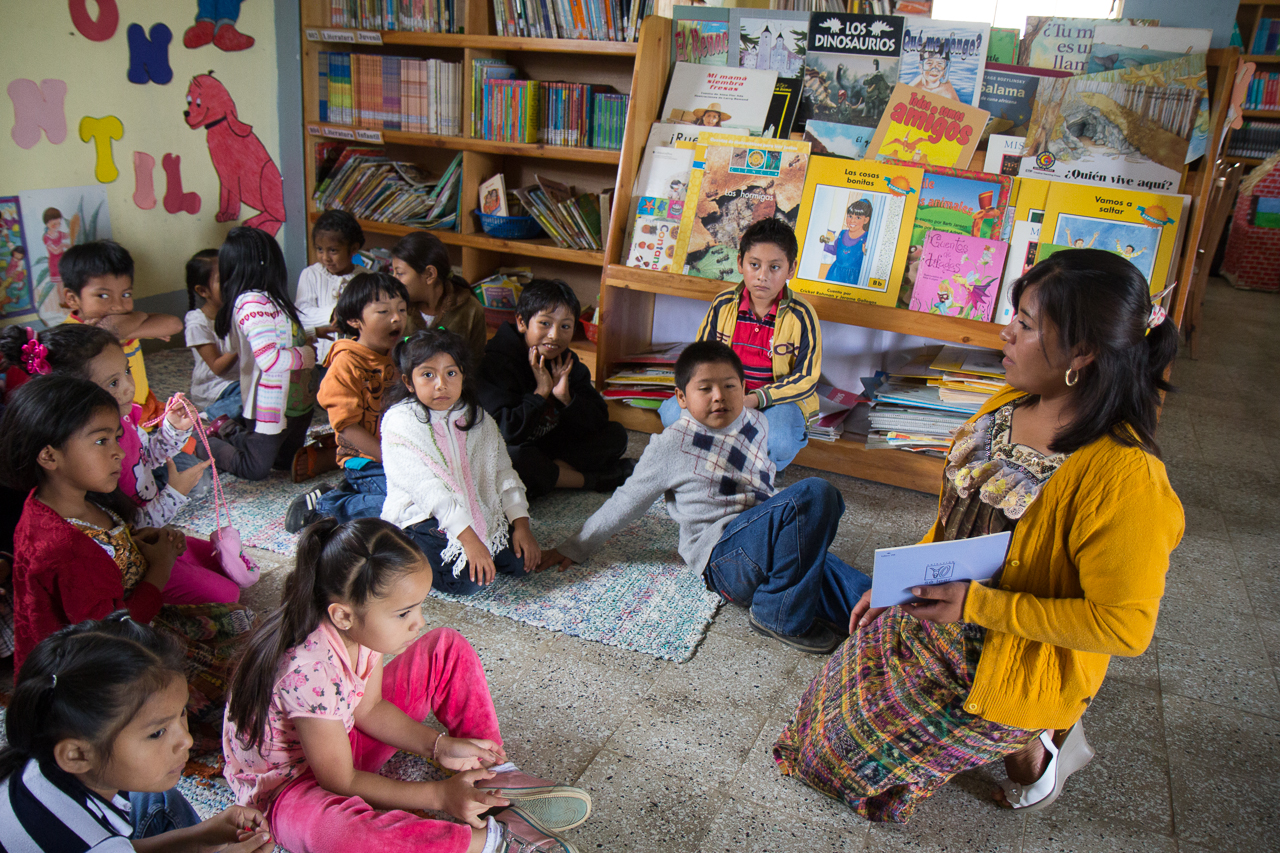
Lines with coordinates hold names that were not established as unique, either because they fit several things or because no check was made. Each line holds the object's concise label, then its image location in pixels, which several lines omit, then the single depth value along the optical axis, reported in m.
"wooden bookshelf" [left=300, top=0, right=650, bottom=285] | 3.59
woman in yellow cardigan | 1.20
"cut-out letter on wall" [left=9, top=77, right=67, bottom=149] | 3.07
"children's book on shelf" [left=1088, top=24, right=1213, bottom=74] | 2.57
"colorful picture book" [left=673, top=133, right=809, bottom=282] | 3.00
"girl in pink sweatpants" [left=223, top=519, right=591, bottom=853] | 1.25
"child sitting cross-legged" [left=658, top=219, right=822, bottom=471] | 2.72
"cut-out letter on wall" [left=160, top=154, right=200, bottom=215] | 3.70
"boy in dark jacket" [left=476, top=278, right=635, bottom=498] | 2.62
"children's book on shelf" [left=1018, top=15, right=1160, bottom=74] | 2.70
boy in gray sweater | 1.98
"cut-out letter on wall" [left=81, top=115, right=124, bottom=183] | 3.34
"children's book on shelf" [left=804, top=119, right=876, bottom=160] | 2.96
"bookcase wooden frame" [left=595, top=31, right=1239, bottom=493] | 2.57
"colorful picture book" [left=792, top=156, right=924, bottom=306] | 2.85
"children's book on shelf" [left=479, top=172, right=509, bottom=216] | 3.73
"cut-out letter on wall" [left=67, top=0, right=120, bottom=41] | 3.20
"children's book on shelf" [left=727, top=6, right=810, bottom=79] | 3.02
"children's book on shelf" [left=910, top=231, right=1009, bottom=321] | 2.76
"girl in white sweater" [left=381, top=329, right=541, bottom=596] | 2.04
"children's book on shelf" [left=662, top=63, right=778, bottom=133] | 3.08
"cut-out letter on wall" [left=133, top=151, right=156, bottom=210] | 3.57
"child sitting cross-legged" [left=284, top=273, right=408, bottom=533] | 2.38
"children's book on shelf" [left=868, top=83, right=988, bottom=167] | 2.81
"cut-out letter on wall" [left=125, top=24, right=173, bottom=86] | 3.43
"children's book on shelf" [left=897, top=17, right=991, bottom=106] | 2.78
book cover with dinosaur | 2.90
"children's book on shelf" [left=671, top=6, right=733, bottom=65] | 3.14
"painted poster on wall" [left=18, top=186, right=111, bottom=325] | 3.20
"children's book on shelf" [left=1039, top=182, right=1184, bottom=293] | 2.57
